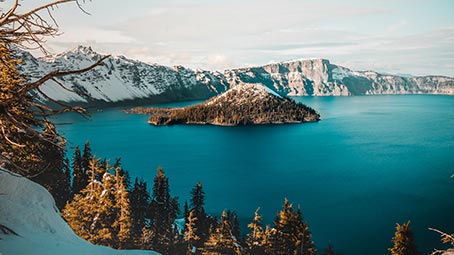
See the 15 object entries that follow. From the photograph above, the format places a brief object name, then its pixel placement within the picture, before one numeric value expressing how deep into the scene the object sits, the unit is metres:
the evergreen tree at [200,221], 46.62
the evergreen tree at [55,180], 28.52
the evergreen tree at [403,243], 31.87
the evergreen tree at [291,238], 35.03
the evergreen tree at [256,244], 35.69
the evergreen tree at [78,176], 51.58
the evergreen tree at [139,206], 48.36
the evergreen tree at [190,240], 40.19
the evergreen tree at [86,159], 56.00
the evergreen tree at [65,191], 46.47
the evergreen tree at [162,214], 44.88
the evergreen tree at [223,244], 34.81
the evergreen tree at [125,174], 50.01
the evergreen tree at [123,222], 34.88
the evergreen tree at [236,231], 42.29
